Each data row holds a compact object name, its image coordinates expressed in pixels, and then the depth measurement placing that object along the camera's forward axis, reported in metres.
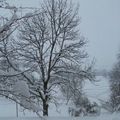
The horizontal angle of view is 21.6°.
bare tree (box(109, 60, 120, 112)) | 34.17
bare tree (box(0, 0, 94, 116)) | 17.95
